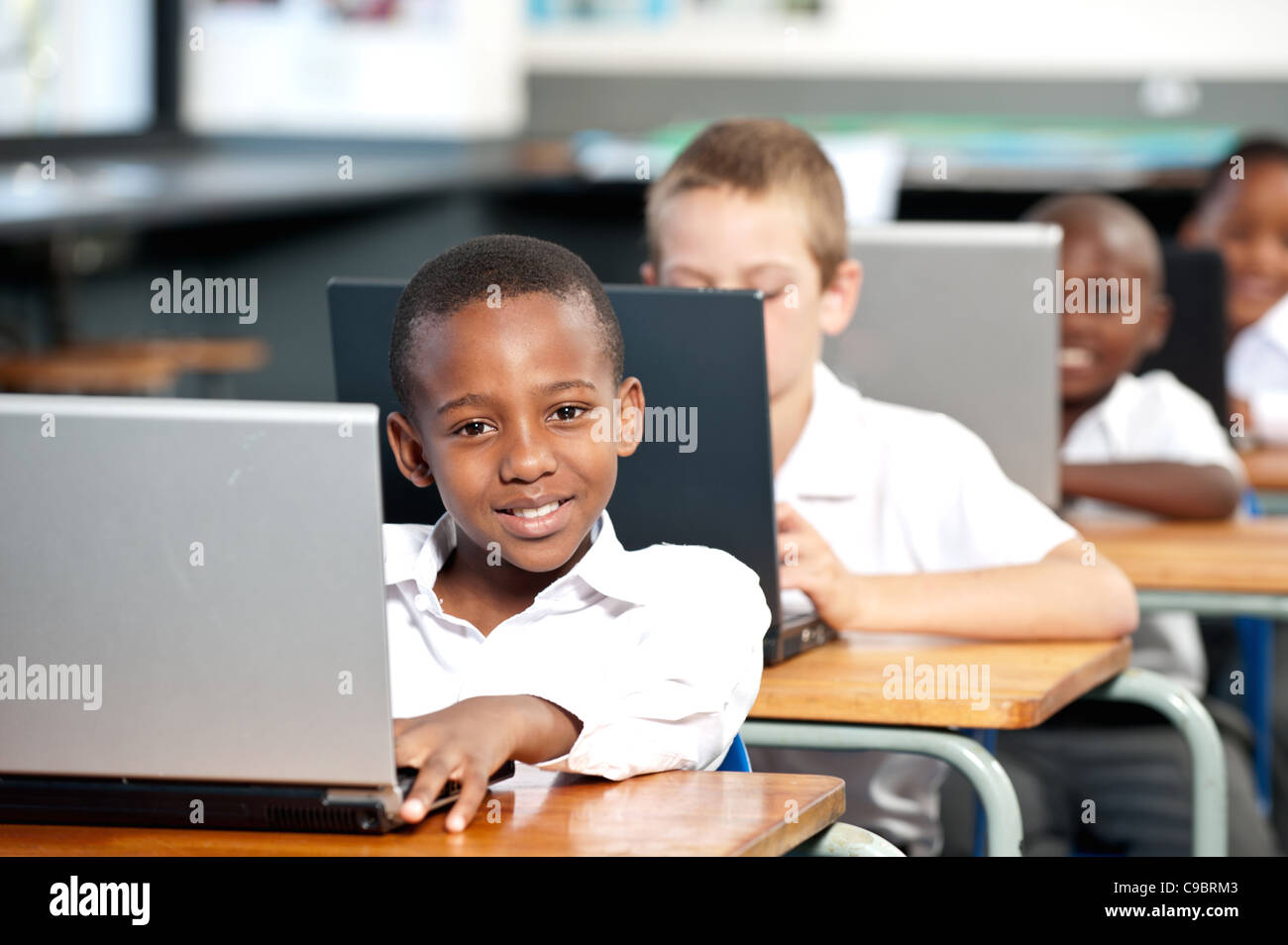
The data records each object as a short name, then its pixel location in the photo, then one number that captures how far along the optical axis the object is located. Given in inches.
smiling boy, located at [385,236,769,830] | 83.7
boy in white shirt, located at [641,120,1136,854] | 100.0
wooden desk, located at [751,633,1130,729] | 94.3
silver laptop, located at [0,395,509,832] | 76.8
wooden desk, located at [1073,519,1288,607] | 113.5
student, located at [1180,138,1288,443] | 169.9
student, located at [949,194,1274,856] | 115.1
